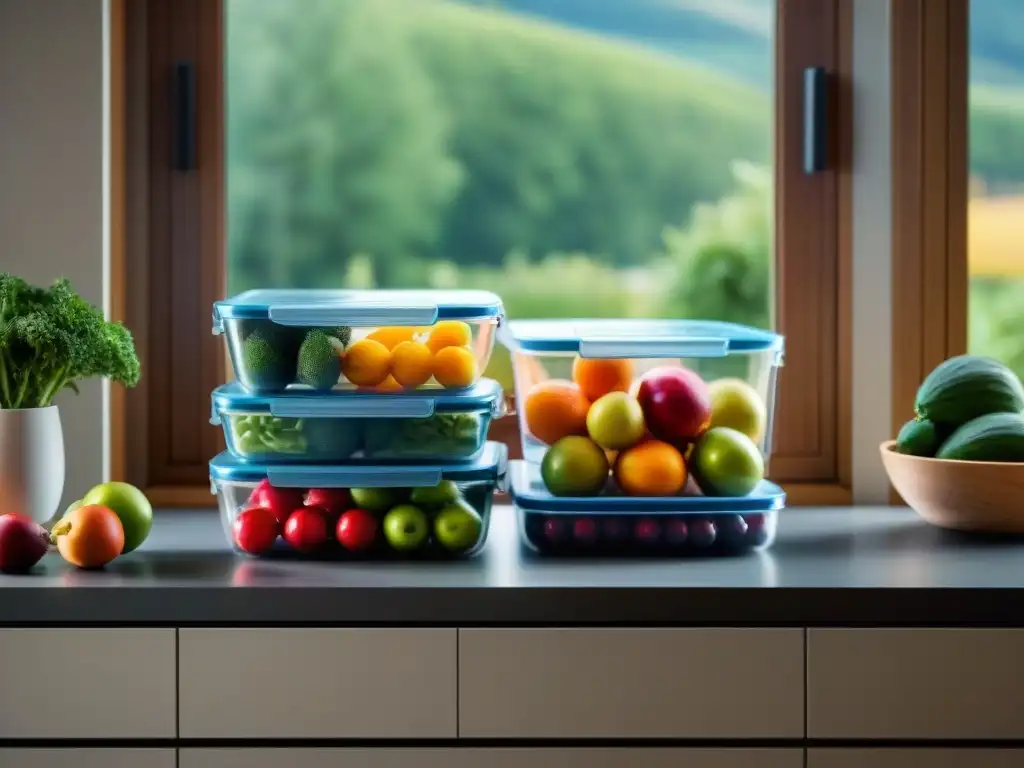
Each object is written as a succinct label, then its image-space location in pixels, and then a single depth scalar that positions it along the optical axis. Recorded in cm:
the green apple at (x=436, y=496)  171
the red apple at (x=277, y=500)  172
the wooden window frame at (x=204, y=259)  217
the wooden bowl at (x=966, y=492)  180
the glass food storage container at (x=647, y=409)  172
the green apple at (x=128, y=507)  169
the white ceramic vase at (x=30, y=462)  180
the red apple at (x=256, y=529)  170
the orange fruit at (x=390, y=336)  174
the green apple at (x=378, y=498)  171
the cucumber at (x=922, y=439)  190
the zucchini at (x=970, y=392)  189
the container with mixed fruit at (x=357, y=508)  169
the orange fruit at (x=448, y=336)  174
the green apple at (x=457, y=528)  170
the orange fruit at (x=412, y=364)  172
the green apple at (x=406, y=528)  169
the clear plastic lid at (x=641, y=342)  171
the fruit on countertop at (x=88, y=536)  162
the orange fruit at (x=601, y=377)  176
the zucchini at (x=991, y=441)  182
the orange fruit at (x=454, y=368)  173
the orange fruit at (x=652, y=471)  171
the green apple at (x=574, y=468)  172
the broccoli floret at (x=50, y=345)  179
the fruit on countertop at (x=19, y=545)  161
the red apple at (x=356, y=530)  169
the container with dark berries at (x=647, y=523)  171
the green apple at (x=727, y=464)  171
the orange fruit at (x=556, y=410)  175
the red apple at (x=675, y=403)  173
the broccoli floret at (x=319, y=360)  169
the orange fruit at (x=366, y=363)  172
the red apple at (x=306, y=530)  169
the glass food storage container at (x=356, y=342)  168
